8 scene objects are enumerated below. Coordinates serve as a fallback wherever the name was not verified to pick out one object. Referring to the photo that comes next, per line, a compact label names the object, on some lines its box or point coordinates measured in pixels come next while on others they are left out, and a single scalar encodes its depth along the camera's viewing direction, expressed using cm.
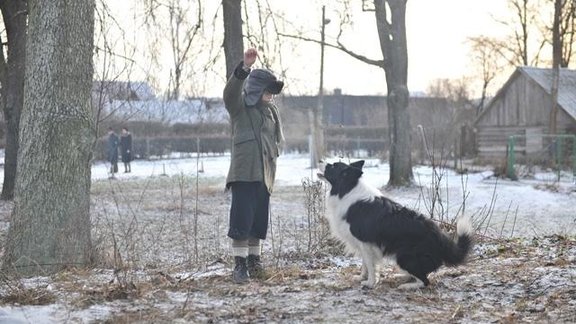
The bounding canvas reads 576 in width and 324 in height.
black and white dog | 584
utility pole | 2886
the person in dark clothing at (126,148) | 3062
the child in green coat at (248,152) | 598
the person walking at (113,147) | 2886
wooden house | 3184
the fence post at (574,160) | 2394
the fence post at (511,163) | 2280
